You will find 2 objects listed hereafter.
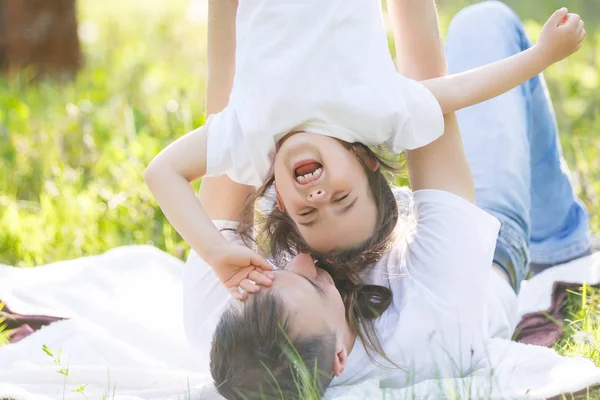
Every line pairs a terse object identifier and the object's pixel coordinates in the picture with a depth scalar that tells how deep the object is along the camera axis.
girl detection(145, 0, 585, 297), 3.45
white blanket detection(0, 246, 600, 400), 3.45
